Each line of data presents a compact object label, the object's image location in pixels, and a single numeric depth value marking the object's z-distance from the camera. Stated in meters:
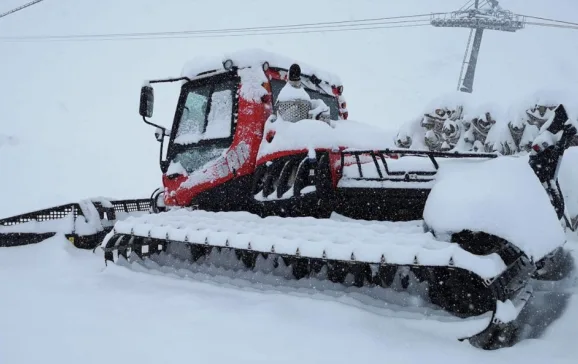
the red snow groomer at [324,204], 2.59
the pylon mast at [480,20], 31.98
